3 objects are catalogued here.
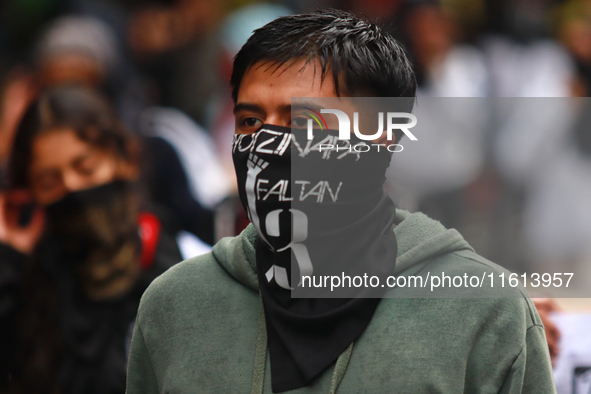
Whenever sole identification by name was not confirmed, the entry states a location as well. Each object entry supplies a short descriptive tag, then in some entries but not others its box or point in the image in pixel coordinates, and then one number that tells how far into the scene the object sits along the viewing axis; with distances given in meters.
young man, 3.00
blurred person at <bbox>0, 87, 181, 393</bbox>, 6.25
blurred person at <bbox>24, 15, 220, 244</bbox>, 8.65
